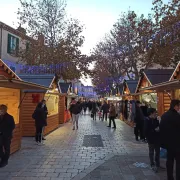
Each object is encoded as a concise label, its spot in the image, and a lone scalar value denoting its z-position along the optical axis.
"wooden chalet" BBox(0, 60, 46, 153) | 6.72
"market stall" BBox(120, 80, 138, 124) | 15.08
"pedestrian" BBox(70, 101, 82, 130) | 12.13
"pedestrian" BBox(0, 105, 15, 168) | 5.16
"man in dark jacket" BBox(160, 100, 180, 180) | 3.96
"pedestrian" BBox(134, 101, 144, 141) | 8.64
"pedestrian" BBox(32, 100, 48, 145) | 8.15
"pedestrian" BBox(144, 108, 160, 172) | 5.07
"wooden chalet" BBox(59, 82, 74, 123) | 16.20
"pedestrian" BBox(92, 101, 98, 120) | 19.21
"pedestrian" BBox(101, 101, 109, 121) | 17.85
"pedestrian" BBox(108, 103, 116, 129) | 12.71
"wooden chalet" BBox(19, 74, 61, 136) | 9.93
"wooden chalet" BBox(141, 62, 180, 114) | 5.35
